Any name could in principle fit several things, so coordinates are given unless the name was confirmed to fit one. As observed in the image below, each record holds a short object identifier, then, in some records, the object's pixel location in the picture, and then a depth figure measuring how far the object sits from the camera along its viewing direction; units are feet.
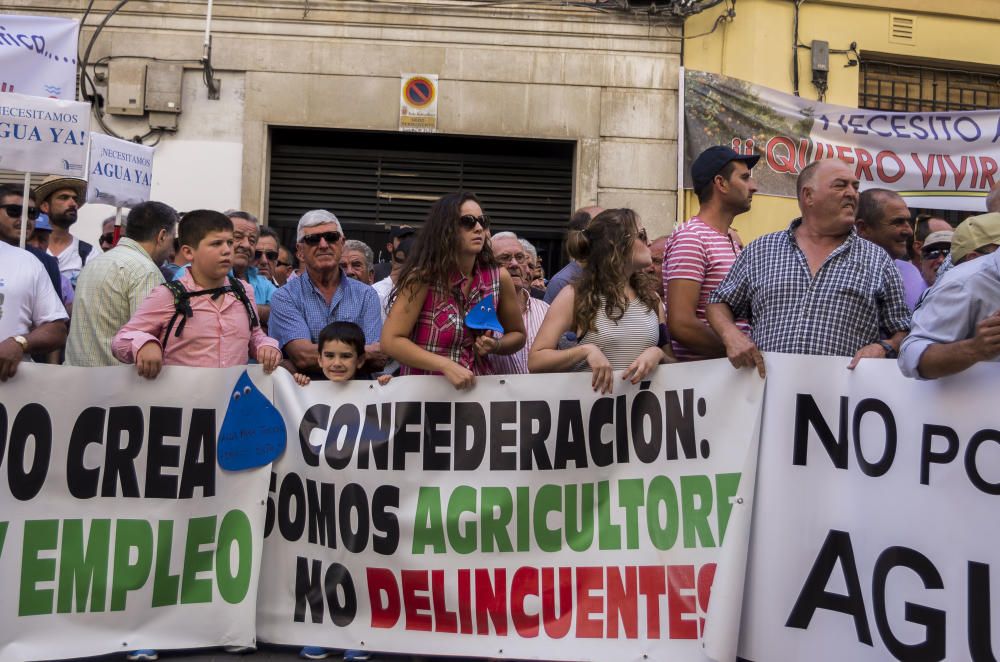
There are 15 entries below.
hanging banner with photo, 31.37
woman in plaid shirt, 14.76
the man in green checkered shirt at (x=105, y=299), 16.74
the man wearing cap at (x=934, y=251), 21.95
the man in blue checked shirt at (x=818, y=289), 13.61
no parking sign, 36.01
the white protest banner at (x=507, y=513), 13.71
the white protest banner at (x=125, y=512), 14.69
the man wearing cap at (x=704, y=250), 15.11
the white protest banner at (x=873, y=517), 11.76
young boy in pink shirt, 15.39
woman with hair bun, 14.74
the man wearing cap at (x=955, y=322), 11.41
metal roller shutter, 37.55
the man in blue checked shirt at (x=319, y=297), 17.33
